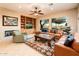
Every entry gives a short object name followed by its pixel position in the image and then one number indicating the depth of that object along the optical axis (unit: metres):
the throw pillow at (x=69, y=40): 1.08
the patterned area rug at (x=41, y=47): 1.42
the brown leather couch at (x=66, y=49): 0.98
